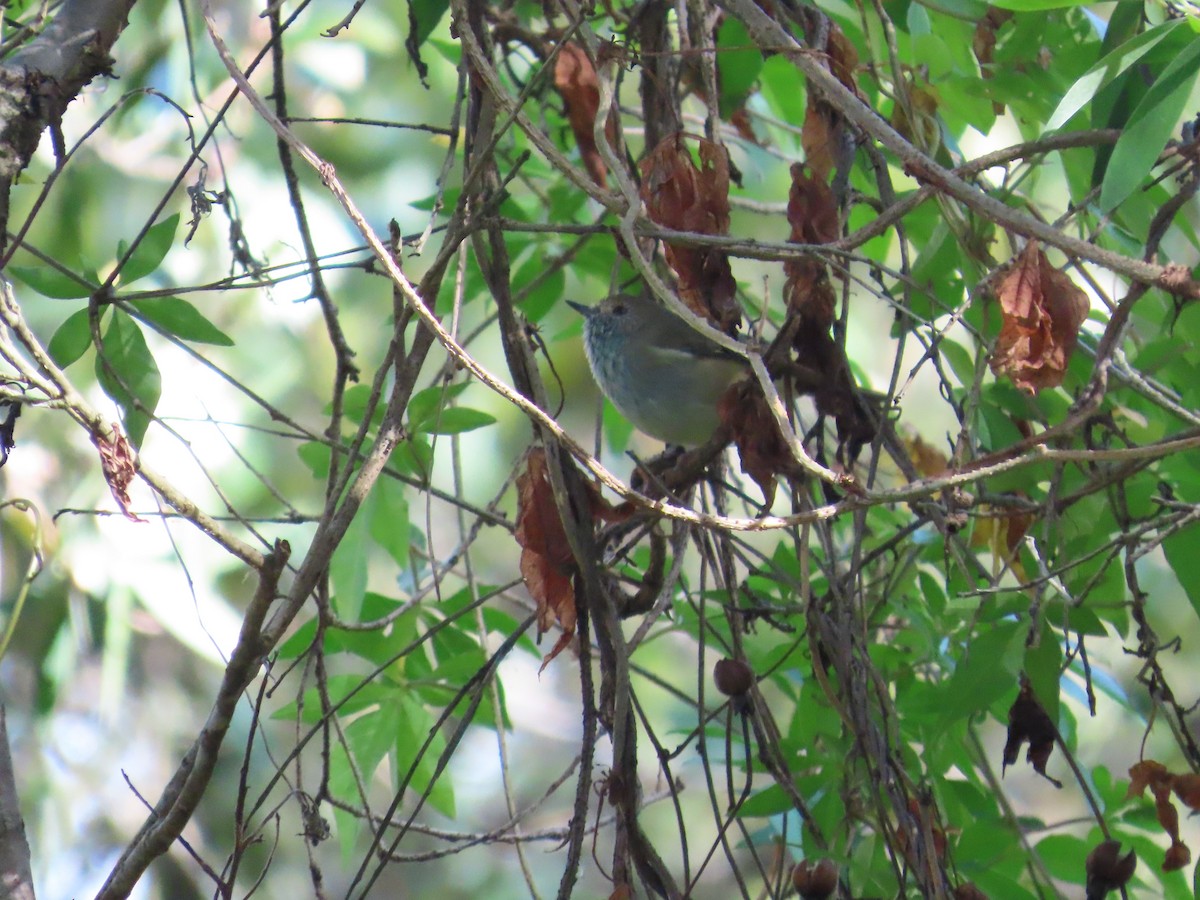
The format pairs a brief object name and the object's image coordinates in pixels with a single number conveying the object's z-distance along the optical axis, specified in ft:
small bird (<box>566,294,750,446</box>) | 20.95
